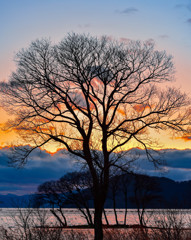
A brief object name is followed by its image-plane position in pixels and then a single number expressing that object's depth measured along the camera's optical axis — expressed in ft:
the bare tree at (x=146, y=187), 213.75
